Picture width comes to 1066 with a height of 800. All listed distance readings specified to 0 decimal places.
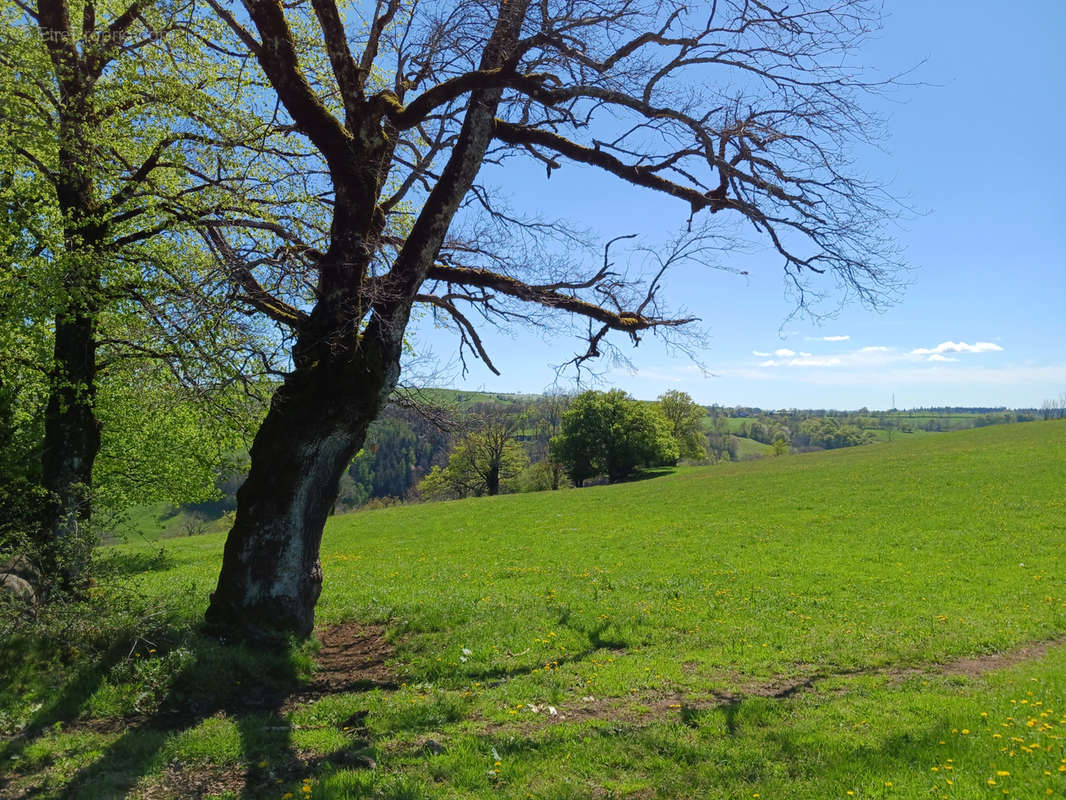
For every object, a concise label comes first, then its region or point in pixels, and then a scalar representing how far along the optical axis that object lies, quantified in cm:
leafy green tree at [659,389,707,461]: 7069
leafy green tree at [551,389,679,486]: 5853
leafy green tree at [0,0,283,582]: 827
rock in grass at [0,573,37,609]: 766
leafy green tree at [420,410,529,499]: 5562
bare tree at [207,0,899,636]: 730
